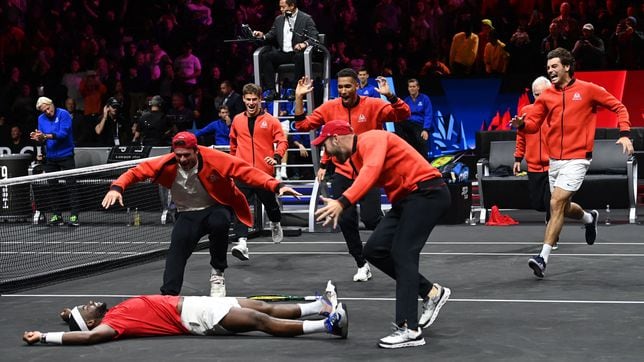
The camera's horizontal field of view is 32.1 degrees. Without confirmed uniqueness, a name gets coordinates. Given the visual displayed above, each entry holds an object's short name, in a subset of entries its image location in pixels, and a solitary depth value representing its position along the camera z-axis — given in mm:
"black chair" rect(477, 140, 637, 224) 18273
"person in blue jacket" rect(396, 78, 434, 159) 20969
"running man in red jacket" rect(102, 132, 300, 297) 9930
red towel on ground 17953
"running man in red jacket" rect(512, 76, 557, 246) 13922
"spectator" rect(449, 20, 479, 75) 22156
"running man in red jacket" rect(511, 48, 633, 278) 11820
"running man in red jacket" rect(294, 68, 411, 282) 11688
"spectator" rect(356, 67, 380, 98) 20094
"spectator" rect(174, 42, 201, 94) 24047
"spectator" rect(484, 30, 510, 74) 21906
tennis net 13680
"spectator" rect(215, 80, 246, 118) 19938
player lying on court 8578
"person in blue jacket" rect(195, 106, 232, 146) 19894
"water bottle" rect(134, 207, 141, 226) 18312
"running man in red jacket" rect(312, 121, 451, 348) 8344
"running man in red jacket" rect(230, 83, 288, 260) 14492
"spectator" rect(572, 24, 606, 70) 20953
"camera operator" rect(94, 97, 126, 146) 21594
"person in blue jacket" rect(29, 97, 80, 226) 18750
